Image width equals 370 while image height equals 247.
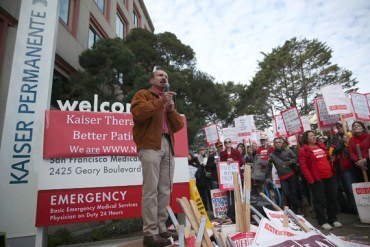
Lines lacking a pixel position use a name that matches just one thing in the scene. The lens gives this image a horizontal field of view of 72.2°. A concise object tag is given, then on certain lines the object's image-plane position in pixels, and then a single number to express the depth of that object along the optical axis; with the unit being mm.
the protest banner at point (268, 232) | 1991
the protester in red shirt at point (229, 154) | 7258
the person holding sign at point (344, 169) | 5477
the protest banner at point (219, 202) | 6362
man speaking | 2574
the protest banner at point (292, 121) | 7246
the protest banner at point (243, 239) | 2125
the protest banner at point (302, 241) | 1917
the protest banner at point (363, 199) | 4621
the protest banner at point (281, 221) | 2432
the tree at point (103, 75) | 8945
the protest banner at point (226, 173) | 6566
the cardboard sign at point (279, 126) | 10406
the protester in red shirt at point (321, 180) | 4457
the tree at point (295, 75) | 20938
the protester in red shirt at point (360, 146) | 4809
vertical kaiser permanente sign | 3418
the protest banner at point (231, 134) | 11325
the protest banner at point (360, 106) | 7102
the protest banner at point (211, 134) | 9773
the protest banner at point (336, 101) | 6508
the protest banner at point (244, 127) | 10250
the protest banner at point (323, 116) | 7068
